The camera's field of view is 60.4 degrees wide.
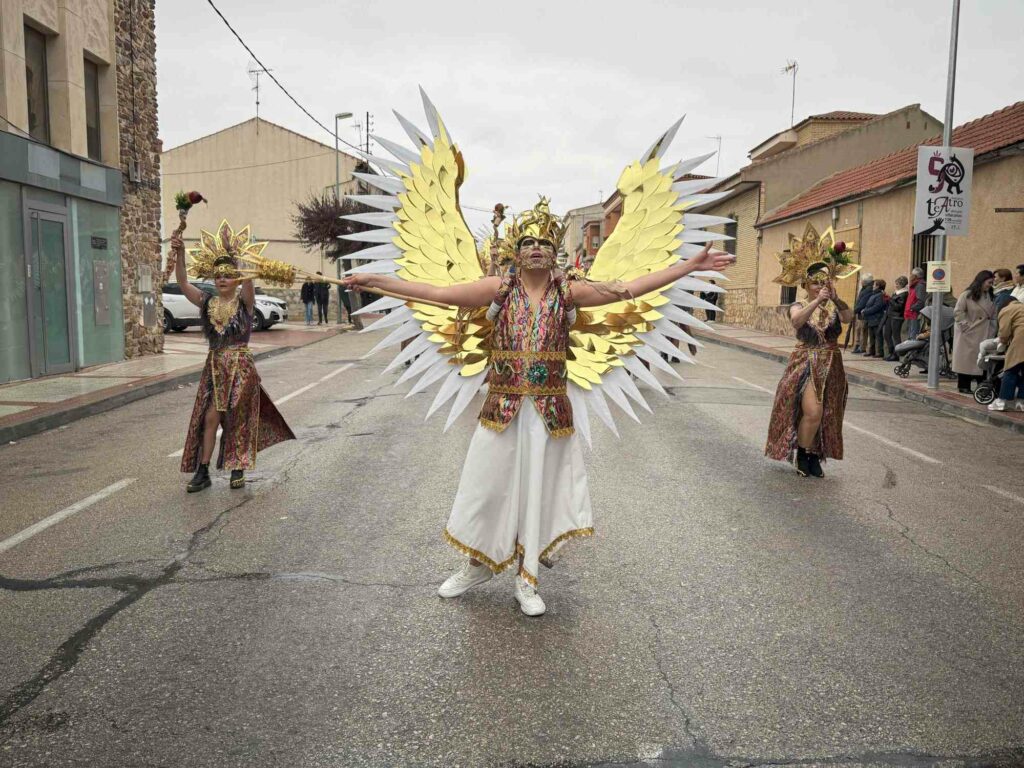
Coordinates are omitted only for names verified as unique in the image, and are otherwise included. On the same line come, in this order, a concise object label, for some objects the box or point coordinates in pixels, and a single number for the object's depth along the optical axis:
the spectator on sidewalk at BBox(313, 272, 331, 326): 33.75
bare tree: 38.22
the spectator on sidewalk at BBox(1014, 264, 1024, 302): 11.50
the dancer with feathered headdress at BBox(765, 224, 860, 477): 7.31
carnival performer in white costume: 4.18
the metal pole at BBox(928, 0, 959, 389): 13.50
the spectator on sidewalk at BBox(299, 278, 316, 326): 33.19
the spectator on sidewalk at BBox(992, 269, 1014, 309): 11.93
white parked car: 26.89
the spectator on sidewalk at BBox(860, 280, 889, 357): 18.48
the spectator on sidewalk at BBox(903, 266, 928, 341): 16.14
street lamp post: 32.71
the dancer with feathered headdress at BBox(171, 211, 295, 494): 6.57
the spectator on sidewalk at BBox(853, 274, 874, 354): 18.88
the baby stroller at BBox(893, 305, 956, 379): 14.98
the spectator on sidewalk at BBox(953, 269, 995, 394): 12.21
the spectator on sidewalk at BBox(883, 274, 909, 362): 17.64
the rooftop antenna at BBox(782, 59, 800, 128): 37.34
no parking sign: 13.34
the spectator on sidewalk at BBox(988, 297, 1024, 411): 10.57
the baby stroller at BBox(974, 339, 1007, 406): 11.76
